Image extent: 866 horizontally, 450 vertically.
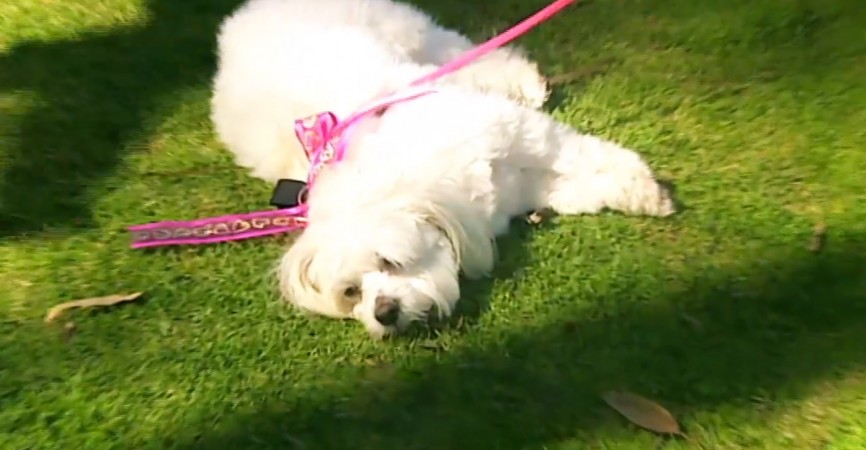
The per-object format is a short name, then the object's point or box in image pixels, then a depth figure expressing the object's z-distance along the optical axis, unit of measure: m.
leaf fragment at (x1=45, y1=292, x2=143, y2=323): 2.58
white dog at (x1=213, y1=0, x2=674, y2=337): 2.36
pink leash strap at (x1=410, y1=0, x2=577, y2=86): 2.72
